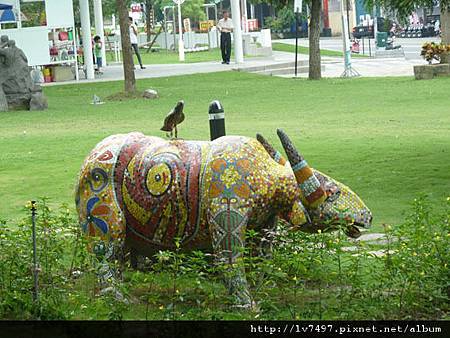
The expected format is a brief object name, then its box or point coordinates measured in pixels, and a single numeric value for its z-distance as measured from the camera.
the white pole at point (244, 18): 60.68
